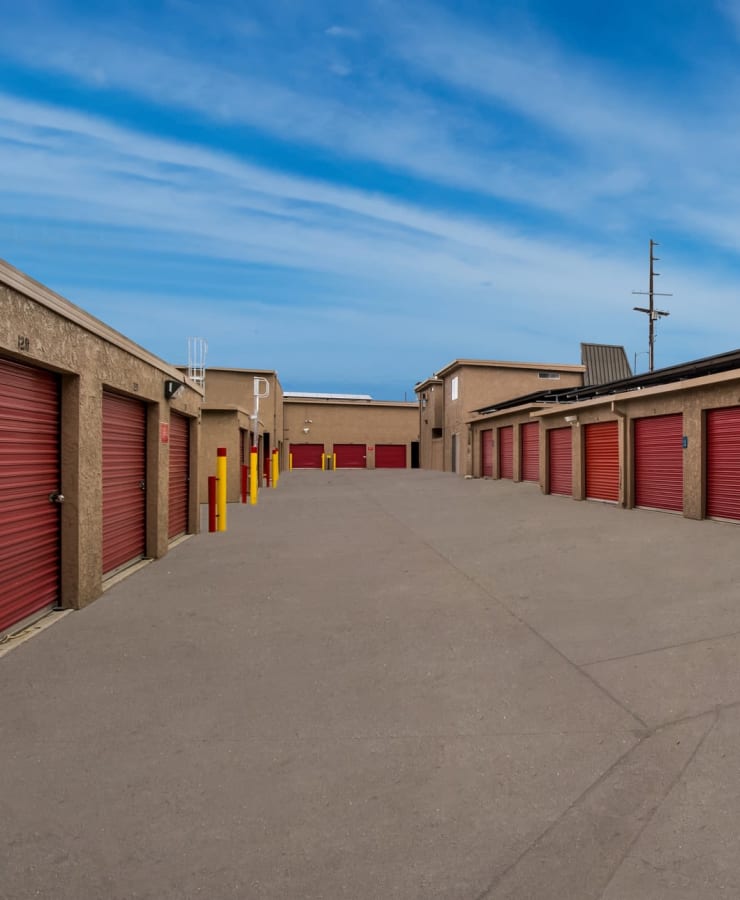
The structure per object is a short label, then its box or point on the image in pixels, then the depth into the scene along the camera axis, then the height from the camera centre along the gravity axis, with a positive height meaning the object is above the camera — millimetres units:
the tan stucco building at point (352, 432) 44250 +1603
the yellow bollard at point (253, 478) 17067 -944
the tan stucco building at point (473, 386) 31328 +4002
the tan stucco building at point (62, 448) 4746 +14
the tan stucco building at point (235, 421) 17359 +1131
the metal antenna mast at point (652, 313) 30766 +8170
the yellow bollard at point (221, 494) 11414 -983
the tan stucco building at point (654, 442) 11391 +232
